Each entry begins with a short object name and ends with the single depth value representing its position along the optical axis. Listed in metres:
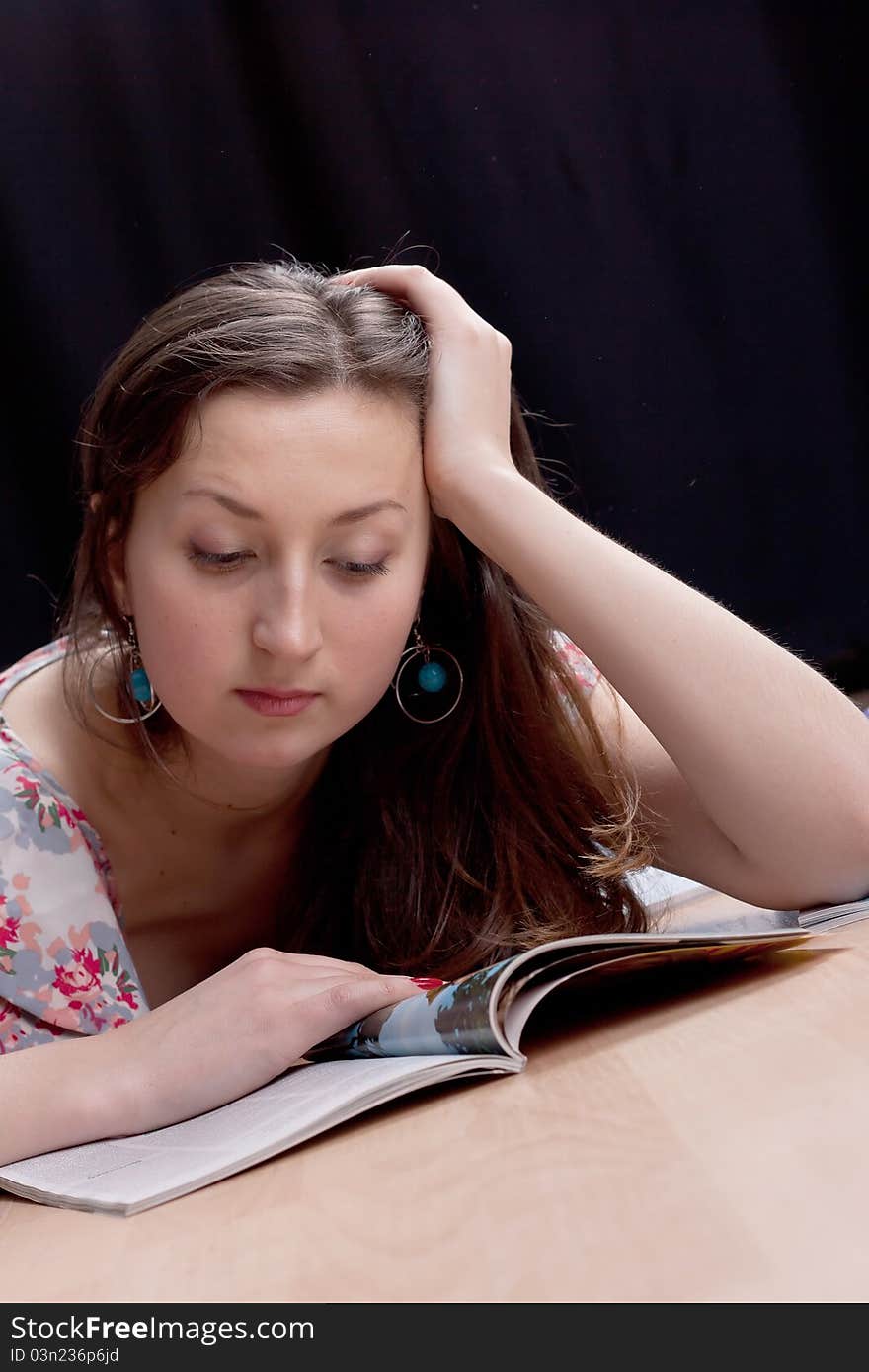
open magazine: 1.28
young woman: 1.47
